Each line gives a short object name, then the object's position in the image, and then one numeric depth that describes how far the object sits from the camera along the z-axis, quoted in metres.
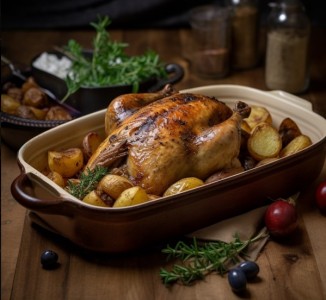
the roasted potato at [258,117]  1.12
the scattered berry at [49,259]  0.97
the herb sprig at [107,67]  1.30
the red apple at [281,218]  0.99
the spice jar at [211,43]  1.48
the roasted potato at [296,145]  1.06
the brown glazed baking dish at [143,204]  0.92
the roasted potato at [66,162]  1.03
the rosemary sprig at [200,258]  0.94
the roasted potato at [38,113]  1.24
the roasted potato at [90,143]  1.06
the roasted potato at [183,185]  0.96
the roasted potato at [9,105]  1.26
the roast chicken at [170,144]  0.97
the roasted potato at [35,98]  1.28
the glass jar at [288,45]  1.38
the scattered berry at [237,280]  0.92
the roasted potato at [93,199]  0.95
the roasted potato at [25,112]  1.22
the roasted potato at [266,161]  1.03
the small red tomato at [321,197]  1.05
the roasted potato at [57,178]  1.00
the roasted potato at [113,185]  0.96
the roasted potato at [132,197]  0.93
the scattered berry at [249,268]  0.93
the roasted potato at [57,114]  1.23
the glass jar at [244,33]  1.49
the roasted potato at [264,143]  1.05
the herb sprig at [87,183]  0.97
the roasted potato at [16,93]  1.30
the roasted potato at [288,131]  1.10
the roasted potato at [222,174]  0.98
